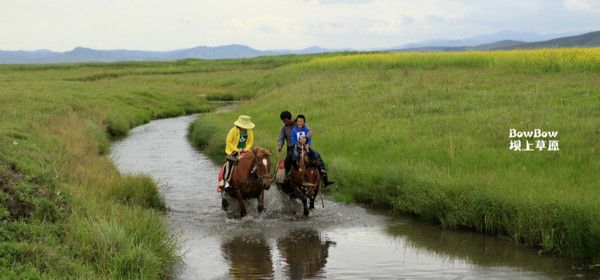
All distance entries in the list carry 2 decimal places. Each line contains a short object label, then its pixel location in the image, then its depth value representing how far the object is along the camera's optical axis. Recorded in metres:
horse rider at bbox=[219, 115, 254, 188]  16.05
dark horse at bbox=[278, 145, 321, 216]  15.31
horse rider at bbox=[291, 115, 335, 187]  15.53
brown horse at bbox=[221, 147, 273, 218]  14.88
